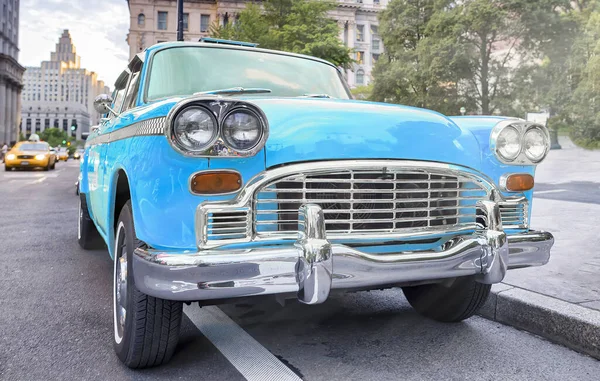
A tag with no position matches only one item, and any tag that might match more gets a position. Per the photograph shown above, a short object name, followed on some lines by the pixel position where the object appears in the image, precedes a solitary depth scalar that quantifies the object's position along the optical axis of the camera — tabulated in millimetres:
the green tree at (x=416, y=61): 32844
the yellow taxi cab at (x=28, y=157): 26809
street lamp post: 15828
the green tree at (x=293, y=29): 23359
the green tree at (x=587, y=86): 31698
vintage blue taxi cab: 2379
